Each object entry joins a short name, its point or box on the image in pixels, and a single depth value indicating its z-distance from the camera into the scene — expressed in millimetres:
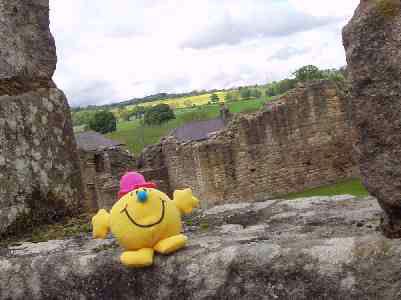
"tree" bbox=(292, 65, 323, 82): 35000
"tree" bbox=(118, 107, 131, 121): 76156
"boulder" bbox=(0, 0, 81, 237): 3639
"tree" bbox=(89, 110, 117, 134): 57625
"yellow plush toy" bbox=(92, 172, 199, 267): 2381
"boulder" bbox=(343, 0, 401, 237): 1843
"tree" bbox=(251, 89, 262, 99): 69312
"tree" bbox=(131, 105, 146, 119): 73000
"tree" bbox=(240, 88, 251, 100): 68412
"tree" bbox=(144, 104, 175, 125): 58938
